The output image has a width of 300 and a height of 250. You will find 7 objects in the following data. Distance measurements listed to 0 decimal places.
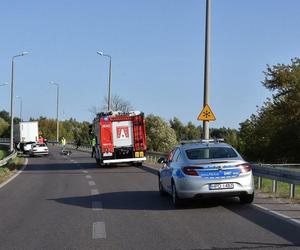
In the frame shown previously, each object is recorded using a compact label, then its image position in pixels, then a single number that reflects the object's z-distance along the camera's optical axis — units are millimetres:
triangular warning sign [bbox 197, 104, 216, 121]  23062
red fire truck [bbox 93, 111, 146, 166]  31656
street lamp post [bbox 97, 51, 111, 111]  50969
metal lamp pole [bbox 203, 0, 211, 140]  23703
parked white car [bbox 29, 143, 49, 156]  54062
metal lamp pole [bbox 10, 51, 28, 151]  53156
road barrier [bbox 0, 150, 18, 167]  31809
